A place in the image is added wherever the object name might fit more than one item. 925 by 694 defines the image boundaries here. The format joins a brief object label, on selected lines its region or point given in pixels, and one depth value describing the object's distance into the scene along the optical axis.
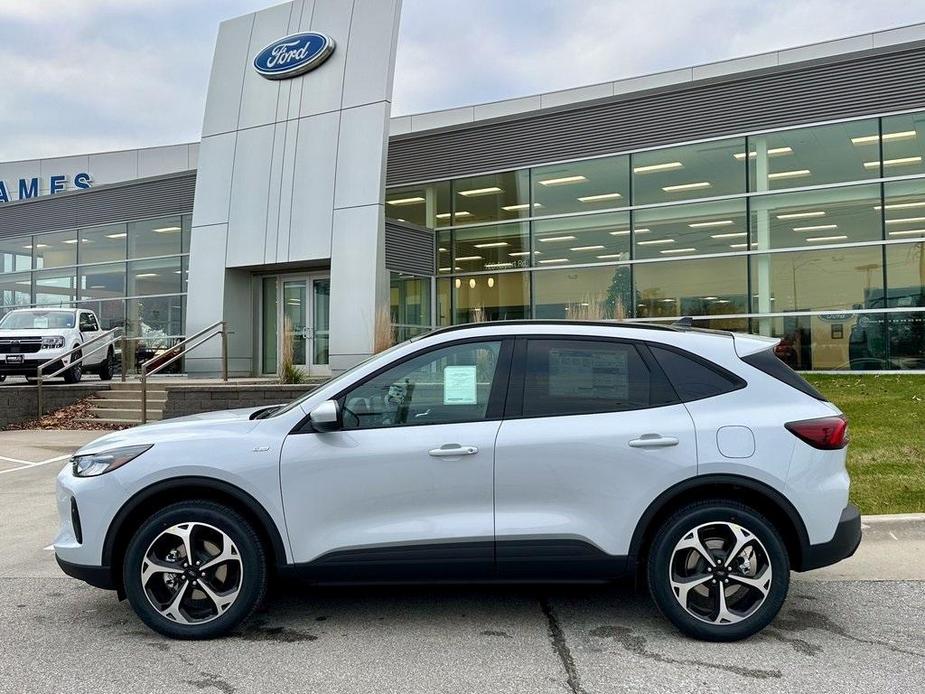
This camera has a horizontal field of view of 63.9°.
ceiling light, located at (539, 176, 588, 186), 19.31
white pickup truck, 16.11
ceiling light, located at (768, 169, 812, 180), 16.83
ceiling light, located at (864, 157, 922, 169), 15.84
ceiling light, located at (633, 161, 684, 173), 18.06
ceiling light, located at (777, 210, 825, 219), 16.77
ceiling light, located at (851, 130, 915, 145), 15.82
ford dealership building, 16.06
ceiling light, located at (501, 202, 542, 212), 19.94
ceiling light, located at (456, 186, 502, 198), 20.38
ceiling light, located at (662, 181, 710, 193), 17.86
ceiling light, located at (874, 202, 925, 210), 15.98
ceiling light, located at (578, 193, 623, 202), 18.94
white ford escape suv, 3.92
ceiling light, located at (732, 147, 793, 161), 16.94
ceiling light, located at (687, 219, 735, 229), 17.67
